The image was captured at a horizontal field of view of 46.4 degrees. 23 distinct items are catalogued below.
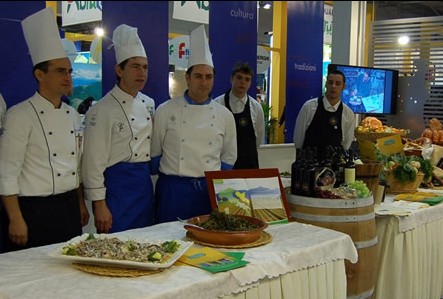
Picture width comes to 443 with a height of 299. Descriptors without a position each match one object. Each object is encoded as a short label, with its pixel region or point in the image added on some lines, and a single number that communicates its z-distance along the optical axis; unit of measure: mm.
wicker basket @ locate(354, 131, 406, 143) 3734
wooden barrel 2354
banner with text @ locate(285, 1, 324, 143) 6070
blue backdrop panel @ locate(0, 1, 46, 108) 2998
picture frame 2287
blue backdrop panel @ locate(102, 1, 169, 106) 3768
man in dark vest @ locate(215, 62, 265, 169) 4133
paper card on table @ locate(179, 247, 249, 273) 1669
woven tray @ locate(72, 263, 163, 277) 1556
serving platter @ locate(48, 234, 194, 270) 1581
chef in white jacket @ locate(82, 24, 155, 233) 2604
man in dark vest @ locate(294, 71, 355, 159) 4359
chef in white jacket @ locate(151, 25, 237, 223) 2725
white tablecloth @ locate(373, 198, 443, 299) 2650
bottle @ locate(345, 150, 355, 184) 2570
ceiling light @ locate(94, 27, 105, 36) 3788
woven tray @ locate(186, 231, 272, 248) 1909
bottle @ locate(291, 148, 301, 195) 2482
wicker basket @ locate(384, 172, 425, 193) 3271
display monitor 4441
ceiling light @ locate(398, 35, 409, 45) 4648
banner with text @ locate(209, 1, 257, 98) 4883
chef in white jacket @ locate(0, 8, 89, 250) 2240
